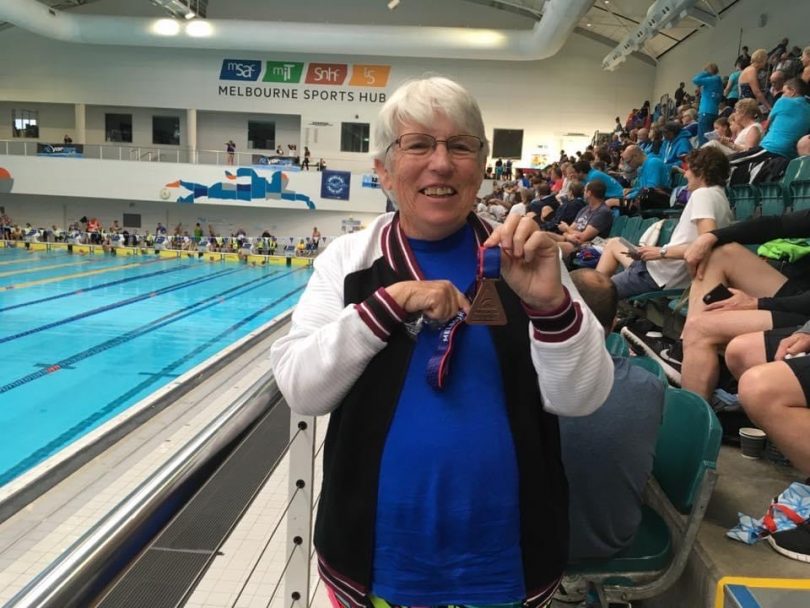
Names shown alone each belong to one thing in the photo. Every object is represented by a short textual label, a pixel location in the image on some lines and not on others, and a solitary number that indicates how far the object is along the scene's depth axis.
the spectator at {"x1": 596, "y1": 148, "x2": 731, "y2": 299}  2.98
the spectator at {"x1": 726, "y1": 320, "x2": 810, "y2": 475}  1.42
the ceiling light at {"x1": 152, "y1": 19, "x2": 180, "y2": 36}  18.91
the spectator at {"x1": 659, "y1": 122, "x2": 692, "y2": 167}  6.77
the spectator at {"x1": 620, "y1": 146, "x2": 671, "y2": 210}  5.28
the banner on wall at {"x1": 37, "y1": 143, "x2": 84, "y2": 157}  19.53
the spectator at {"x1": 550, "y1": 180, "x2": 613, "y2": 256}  4.99
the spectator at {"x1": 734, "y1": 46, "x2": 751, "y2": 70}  9.53
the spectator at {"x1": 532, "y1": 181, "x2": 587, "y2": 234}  5.96
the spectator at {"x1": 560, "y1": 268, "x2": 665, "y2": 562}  1.36
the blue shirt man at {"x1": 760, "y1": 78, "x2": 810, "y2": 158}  3.85
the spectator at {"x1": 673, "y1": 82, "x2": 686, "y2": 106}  12.01
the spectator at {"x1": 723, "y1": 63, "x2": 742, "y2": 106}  7.36
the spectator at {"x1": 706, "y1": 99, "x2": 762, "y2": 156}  4.65
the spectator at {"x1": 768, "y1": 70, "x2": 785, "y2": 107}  5.51
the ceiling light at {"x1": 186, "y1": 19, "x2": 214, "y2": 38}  18.81
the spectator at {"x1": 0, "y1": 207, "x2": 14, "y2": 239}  19.16
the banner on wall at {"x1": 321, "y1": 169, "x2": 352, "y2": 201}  19.31
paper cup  1.95
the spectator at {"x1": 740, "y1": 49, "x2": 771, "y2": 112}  6.13
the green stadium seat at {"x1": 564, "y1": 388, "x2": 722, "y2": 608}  1.38
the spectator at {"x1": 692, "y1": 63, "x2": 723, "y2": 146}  7.13
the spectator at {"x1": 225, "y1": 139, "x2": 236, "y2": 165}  19.45
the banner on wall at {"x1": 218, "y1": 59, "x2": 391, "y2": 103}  20.75
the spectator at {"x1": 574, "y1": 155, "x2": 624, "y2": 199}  6.06
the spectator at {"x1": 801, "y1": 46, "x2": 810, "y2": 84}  4.29
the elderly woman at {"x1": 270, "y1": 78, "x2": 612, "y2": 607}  0.87
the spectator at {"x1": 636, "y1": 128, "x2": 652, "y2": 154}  9.71
